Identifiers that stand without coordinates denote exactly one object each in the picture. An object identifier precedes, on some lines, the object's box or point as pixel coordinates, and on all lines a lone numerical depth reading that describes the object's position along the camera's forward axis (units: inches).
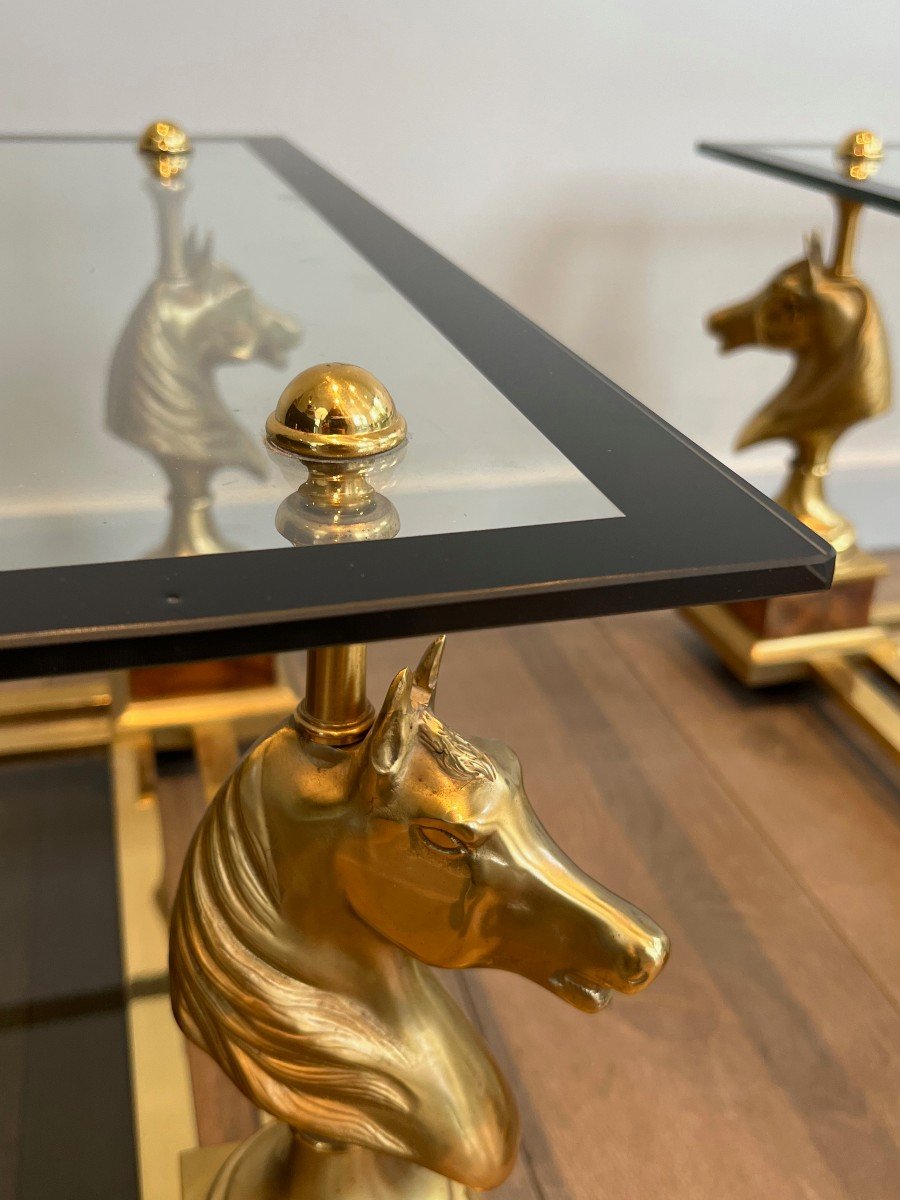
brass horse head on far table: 46.3
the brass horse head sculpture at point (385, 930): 18.6
